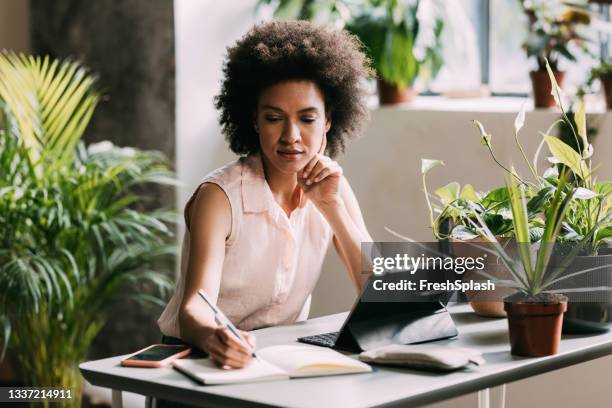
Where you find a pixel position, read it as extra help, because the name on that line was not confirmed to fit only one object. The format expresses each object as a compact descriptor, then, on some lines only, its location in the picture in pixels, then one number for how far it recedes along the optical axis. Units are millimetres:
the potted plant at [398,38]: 4387
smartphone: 2223
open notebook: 2086
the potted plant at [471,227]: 2645
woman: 2744
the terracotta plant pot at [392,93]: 4527
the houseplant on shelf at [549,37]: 4023
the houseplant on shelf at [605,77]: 3881
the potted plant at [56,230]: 3988
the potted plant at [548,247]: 2291
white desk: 1979
